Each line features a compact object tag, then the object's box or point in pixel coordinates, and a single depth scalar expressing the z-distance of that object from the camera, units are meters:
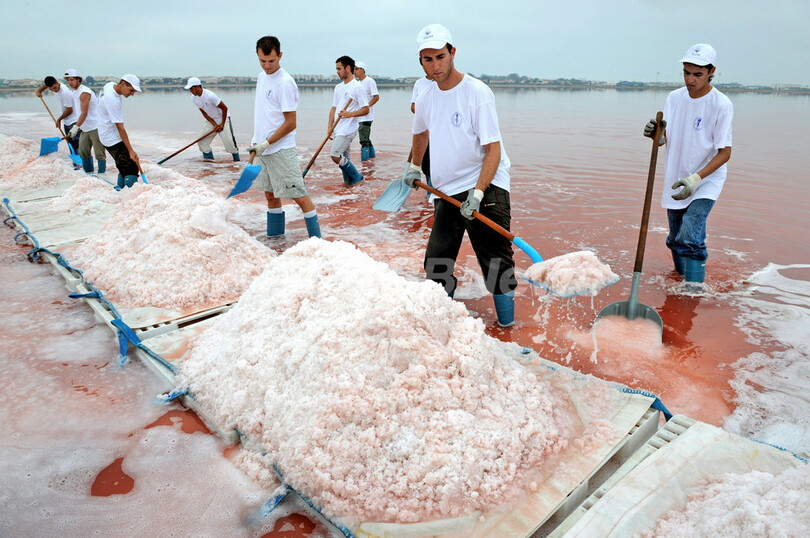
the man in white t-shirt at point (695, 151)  2.90
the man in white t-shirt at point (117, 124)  5.28
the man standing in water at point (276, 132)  3.71
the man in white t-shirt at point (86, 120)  6.46
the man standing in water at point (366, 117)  7.16
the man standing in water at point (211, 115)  7.62
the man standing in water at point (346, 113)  6.58
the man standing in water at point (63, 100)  7.27
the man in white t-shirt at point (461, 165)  2.38
